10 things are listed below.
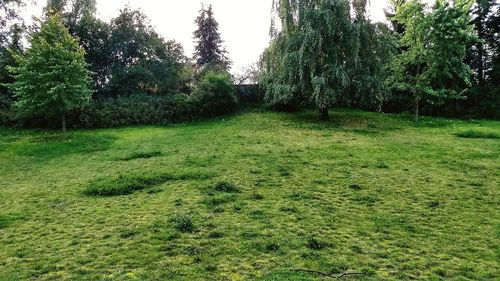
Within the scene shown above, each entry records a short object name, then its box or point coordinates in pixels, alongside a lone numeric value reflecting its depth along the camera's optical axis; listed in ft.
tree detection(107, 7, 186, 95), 100.17
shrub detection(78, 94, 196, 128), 83.05
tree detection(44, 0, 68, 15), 109.81
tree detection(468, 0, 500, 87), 111.96
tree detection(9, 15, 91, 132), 67.10
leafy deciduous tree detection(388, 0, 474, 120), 79.56
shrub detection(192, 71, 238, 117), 90.17
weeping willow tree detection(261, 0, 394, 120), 71.56
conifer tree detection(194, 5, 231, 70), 155.84
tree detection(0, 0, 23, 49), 99.46
